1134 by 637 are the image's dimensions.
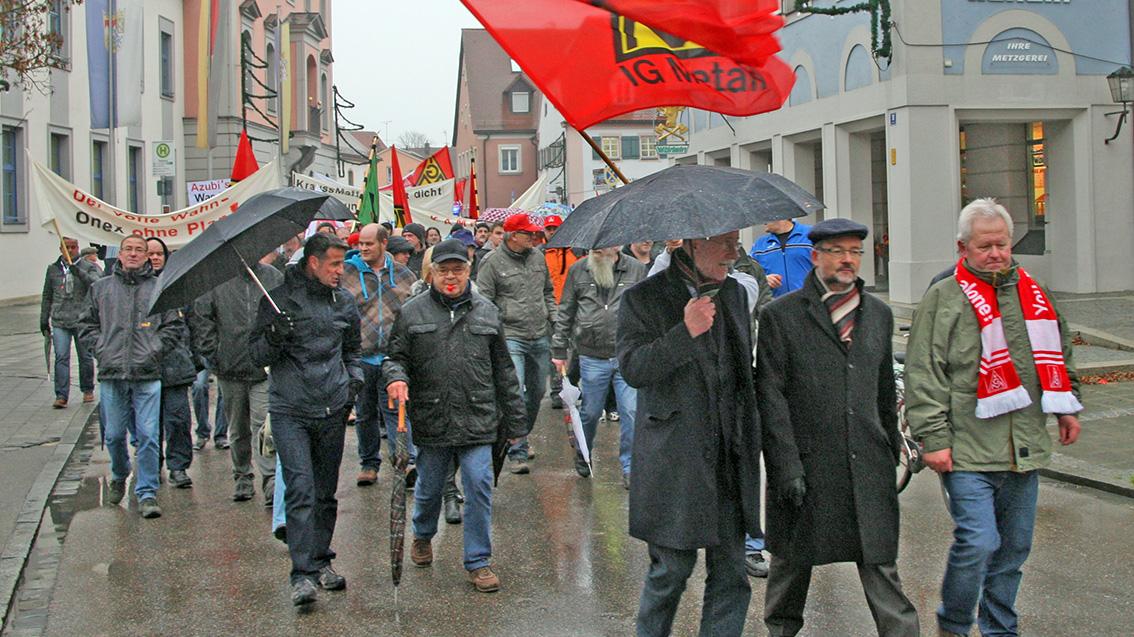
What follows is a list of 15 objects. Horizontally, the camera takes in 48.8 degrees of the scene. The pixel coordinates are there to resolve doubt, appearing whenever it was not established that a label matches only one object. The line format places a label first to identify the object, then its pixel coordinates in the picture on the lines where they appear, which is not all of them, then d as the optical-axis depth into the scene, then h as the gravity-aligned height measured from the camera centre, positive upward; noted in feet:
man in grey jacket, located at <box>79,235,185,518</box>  28.04 -0.48
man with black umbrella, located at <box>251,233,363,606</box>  20.52 -1.15
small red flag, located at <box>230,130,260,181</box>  52.37 +6.83
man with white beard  28.91 -0.16
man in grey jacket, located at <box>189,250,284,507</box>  28.53 -0.57
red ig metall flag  19.20 +4.10
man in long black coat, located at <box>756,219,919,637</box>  15.39 -1.46
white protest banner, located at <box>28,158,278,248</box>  39.81 +3.55
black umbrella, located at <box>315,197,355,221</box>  21.20 +1.89
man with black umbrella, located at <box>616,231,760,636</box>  15.19 -1.53
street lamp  59.82 +10.25
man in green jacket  16.02 -1.27
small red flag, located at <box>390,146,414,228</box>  58.29 +5.40
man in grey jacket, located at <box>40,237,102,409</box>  43.91 +0.72
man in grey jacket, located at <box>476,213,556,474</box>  31.76 +0.47
